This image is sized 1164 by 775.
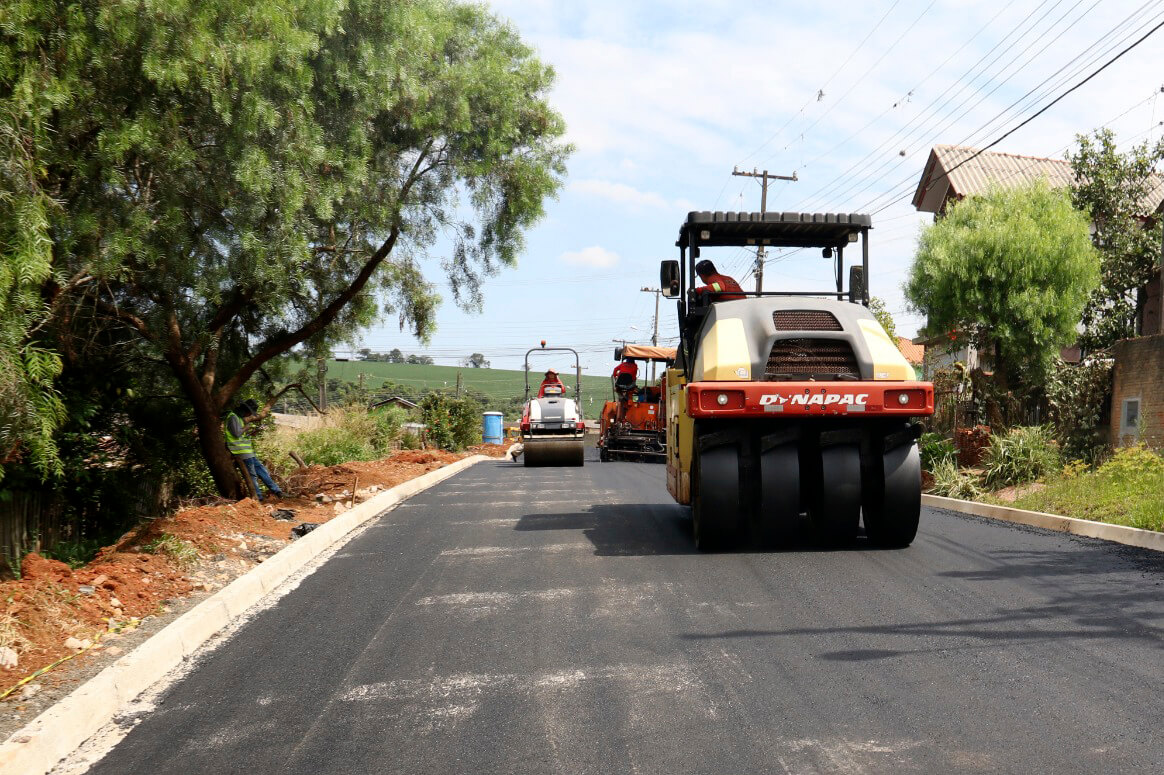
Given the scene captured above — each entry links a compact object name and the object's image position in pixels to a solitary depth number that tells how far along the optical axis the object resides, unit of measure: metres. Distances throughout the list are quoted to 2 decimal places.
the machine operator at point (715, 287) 9.78
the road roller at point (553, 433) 25.08
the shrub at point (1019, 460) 14.84
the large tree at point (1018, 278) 18.98
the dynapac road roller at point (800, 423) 8.44
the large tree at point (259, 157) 8.25
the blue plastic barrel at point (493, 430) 40.06
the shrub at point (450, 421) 32.16
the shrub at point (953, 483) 14.66
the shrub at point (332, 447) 22.17
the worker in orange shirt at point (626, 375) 24.06
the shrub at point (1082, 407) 16.69
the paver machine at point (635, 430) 26.73
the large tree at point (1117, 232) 23.23
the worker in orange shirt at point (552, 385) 27.69
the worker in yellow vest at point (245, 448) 14.32
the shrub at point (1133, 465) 12.01
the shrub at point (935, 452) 16.34
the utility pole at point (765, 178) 36.84
